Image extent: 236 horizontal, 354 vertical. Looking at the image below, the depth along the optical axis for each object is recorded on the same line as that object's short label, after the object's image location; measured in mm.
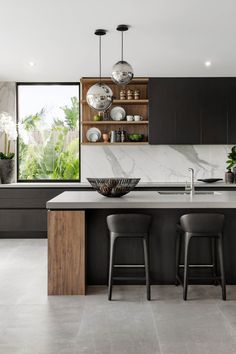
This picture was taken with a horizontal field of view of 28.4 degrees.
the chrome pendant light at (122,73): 4555
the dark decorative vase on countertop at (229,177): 7113
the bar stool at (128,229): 3926
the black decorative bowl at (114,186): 4398
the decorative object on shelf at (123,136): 7184
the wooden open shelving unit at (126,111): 7301
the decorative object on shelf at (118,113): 7281
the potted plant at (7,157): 7141
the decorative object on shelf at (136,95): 7147
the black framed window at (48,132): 7680
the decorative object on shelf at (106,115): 7262
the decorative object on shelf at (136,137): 7184
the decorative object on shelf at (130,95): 7180
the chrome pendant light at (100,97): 4672
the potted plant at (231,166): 7113
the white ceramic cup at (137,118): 7156
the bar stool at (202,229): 3867
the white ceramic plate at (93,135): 7309
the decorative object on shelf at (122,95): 7168
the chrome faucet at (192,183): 4757
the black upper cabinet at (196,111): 7023
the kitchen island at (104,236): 4043
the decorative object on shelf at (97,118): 7180
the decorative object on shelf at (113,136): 7176
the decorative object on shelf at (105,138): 7201
